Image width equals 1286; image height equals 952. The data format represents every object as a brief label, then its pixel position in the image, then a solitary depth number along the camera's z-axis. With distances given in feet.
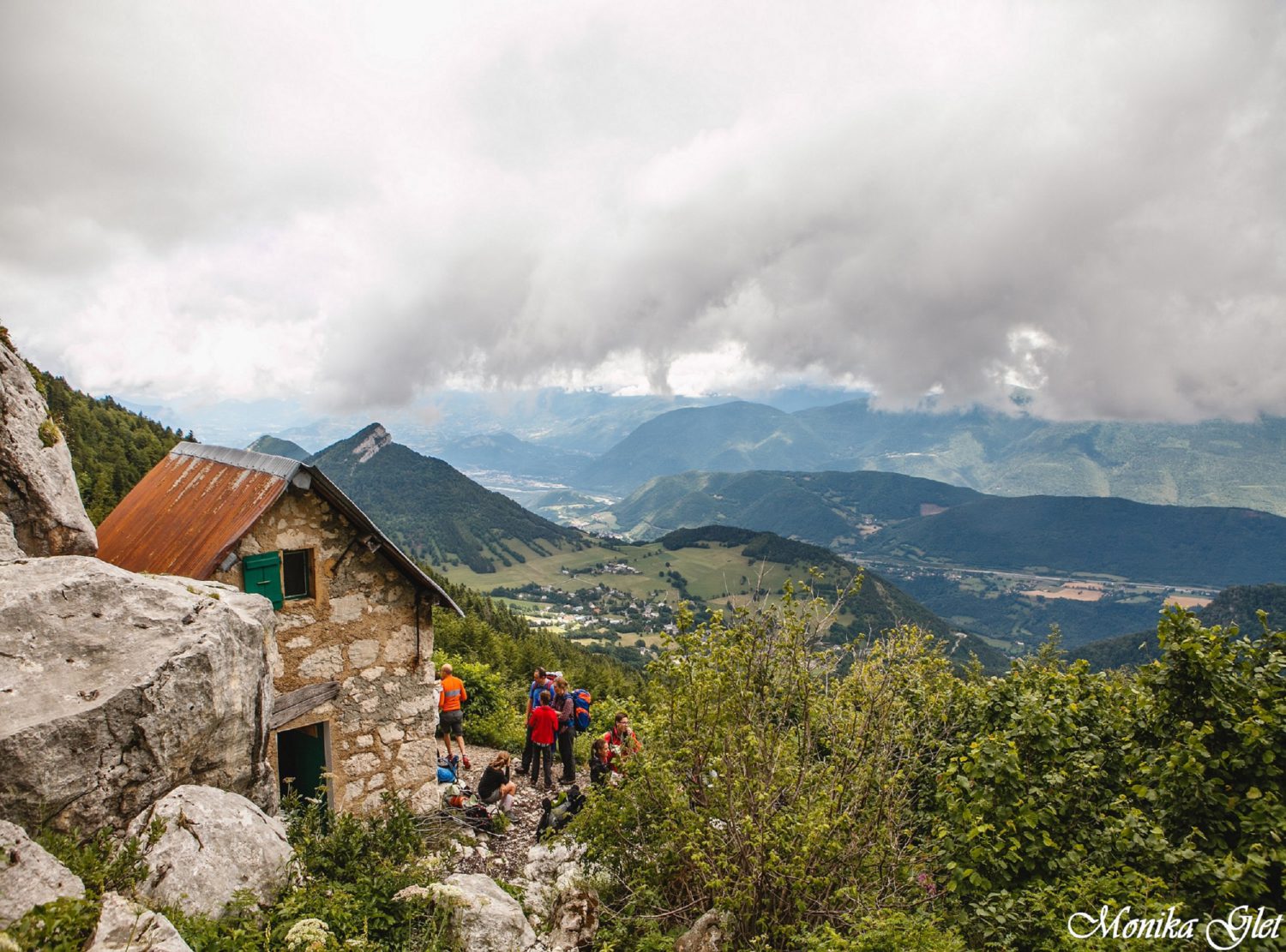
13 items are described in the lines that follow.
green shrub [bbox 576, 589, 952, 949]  24.45
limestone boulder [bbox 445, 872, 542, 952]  23.75
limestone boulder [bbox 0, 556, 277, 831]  19.25
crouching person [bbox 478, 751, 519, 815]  43.06
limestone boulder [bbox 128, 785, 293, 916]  19.80
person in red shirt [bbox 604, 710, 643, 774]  30.73
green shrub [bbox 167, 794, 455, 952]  19.67
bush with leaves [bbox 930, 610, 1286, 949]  19.84
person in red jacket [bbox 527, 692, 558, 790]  47.83
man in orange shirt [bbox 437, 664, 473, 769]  52.16
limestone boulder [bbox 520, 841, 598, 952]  26.76
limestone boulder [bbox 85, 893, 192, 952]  15.64
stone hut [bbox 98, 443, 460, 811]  35.32
